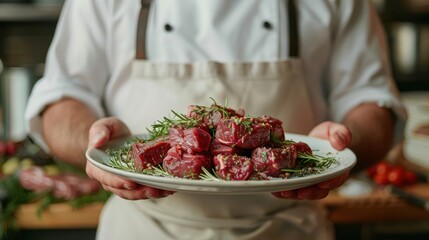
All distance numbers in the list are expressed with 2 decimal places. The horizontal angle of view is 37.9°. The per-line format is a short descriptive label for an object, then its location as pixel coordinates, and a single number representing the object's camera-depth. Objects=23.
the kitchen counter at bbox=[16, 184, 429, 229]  2.28
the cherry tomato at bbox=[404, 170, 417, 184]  2.52
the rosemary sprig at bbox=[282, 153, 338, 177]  1.12
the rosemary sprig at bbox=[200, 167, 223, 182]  1.05
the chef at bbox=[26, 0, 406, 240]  1.52
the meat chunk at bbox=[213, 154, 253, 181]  1.08
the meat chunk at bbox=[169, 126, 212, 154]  1.17
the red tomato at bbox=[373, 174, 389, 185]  2.49
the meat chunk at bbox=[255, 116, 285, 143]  1.24
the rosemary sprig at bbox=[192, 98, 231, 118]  1.29
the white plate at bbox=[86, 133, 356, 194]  0.96
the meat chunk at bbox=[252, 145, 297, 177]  1.10
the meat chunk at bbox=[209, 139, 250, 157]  1.18
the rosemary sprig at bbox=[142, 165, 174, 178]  1.09
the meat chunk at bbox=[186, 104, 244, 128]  1.29
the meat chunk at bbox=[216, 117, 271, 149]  1.18
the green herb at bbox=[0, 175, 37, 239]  2.24
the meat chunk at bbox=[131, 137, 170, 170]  1.13
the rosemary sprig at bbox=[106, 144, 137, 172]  1.13
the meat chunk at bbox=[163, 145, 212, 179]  1.10
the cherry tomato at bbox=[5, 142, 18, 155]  2.78
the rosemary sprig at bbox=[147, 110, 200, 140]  1.26
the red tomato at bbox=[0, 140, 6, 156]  2.76
